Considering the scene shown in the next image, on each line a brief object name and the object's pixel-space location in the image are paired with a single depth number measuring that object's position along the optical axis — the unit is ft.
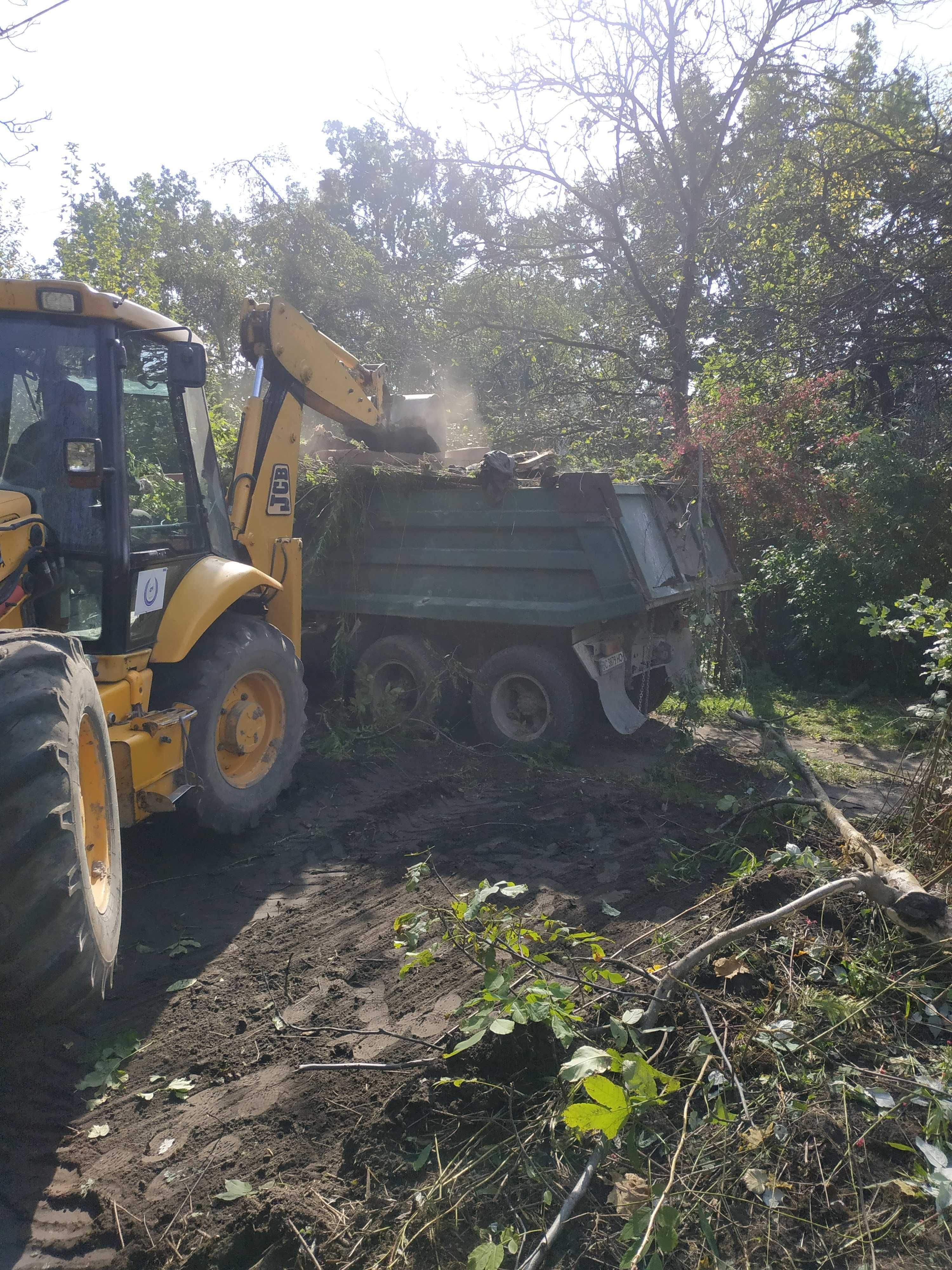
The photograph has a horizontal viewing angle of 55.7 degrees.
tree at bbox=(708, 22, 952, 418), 33.42
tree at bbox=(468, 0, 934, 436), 41.27
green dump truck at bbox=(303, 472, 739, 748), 21.58
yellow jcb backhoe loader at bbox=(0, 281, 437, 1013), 8.35
